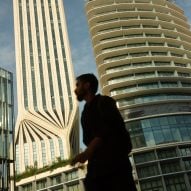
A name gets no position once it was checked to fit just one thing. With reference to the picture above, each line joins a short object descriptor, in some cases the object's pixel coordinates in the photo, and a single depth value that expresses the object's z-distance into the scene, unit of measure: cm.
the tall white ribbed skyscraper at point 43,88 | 7894
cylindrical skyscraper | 5109
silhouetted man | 333
